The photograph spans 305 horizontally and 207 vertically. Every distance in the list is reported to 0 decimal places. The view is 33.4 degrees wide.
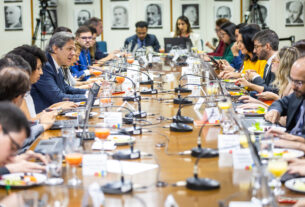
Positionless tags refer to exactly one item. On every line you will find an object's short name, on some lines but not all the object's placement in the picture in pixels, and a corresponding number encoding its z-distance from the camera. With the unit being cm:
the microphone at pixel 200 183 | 218
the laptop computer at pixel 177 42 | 973
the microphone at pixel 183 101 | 443
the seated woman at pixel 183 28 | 1055
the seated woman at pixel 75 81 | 601
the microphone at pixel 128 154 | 270
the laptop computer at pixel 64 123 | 354
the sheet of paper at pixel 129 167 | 246
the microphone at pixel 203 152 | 271
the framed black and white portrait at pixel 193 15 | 1157
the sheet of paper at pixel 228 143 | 262
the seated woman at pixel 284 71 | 414
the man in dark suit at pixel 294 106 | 326
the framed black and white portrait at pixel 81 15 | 1167
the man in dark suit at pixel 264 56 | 530
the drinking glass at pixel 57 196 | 201
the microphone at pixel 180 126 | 335
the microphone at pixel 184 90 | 514
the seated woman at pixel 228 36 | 846
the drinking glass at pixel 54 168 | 230
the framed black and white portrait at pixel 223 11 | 1151
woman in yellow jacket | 612
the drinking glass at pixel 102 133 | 279
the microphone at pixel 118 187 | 213
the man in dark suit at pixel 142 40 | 1038
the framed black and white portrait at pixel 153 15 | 1162
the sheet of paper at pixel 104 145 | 289
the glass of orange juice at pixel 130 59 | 756
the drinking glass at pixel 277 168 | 220
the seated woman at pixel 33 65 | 409
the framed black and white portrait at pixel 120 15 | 1166
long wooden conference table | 206
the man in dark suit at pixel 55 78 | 490
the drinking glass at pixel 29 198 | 178
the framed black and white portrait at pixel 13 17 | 1172
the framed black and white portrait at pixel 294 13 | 1125
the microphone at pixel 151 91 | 520
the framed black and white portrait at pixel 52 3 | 1150
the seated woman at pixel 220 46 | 932
